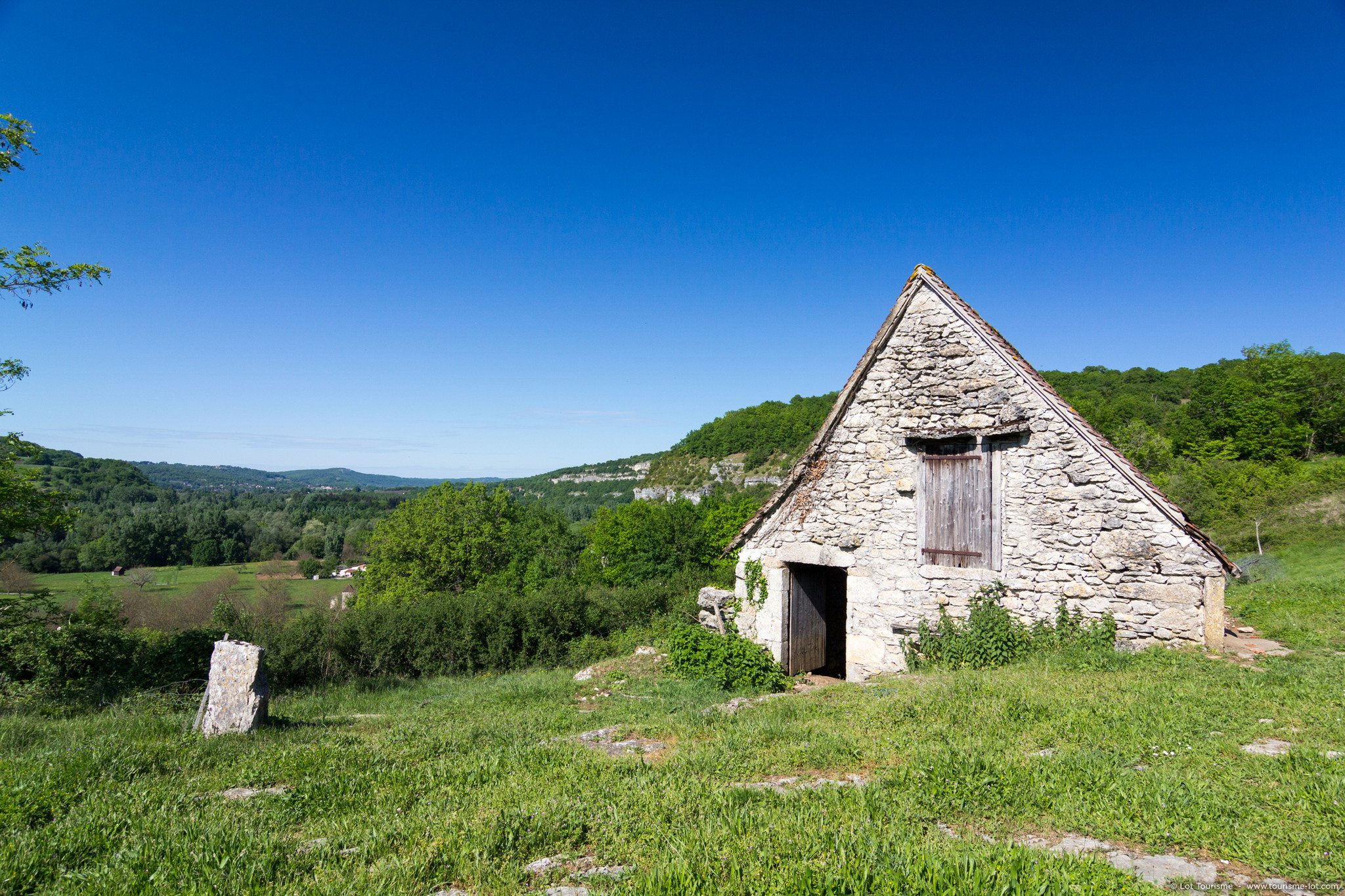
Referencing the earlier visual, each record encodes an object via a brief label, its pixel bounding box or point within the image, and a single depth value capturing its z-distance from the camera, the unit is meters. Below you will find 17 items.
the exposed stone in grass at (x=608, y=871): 3.33
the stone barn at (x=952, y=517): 8.32
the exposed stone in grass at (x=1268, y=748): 4.66
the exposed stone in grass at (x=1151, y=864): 3.07
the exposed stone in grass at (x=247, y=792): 4.72
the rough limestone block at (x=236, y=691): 6.76
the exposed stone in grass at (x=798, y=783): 4.48
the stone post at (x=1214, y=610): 7.93
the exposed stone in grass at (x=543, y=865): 3.42
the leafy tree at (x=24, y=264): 10.28
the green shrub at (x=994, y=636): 8.50
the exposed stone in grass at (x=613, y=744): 6.07
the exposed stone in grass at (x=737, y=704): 7.89
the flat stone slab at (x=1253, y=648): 8.05
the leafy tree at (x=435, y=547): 32.53
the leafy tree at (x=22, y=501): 10.73
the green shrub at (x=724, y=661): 10.08
